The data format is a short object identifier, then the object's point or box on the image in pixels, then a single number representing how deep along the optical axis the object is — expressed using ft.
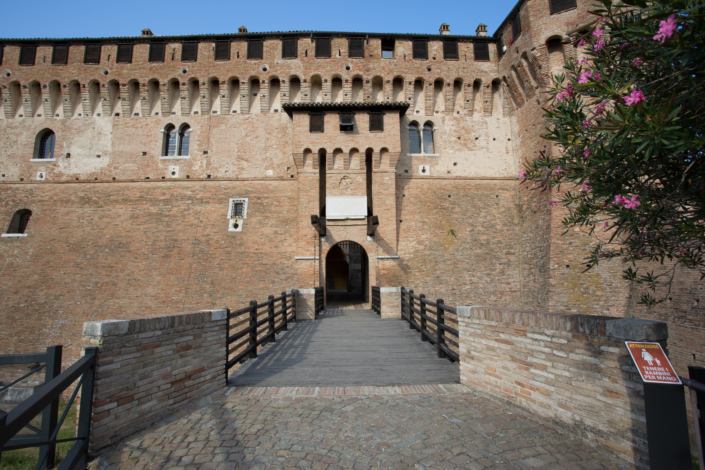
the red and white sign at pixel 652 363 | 7.97
